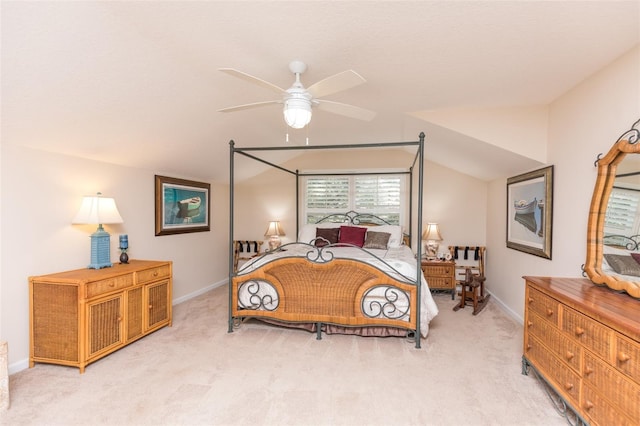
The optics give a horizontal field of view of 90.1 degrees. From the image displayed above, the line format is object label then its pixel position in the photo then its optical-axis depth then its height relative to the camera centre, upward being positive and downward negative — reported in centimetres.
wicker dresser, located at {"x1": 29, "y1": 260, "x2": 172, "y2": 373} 262 -90
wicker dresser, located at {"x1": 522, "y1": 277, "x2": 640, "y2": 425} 150 -75
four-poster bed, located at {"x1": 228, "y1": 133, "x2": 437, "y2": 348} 319 -85
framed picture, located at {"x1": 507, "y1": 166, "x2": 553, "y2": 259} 319 +1
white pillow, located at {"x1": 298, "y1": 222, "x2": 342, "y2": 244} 518 -32
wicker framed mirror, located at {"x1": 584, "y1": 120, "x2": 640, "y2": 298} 198 -5
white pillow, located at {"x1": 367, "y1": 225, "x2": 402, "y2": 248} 494 -32
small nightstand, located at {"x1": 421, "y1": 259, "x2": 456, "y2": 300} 496 -97
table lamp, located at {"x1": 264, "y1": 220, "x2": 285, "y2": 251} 552 -40
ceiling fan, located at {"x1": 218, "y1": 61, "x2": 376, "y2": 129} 185 +76
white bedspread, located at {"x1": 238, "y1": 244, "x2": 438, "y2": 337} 324 -57
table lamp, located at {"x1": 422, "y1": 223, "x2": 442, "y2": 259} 518 -41
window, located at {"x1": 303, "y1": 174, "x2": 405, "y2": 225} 559 +28
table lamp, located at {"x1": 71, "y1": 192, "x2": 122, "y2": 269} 303 -10
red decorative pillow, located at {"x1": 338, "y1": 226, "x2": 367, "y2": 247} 488 -36
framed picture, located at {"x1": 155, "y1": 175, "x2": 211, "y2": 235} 430 +6
